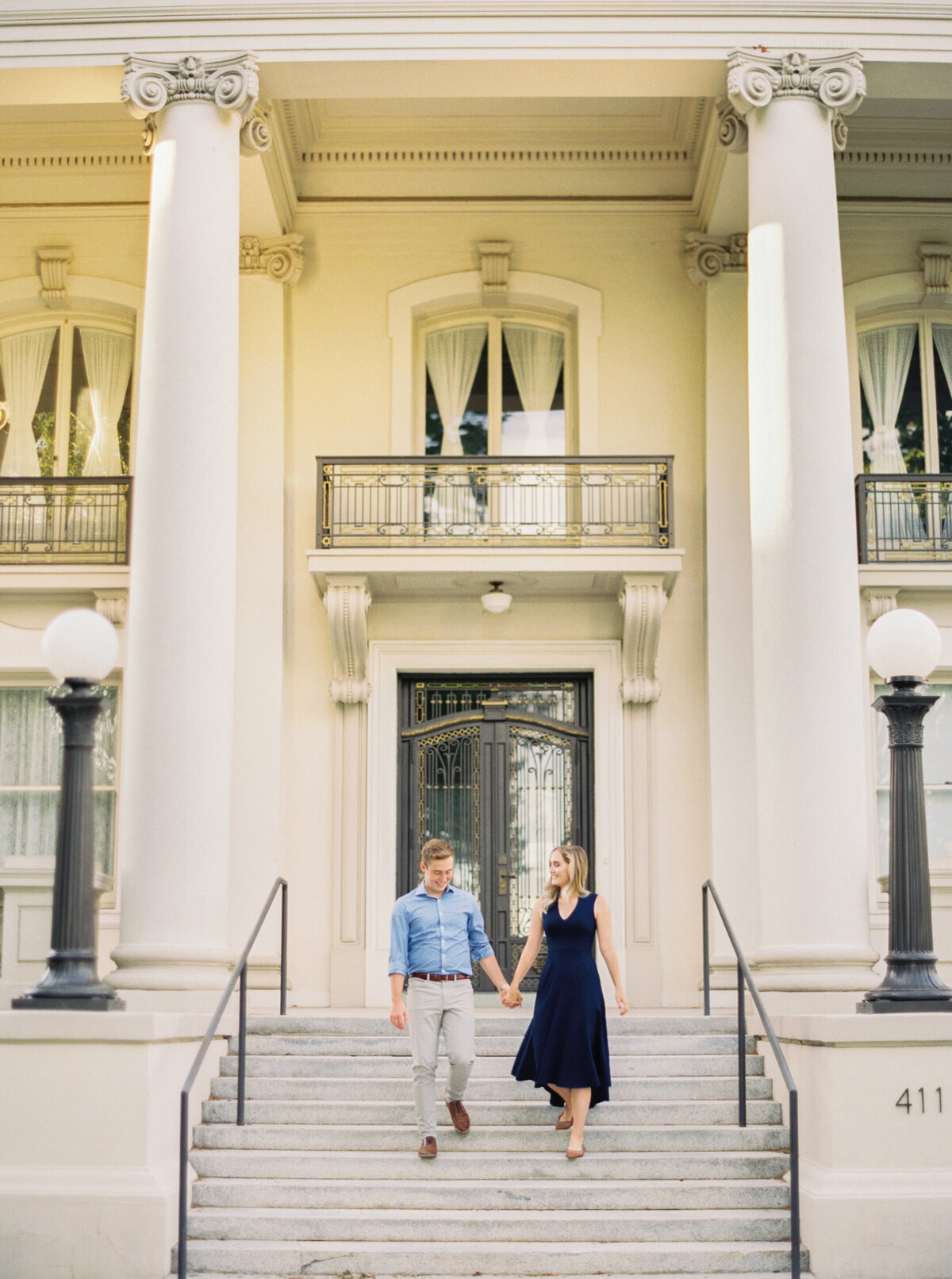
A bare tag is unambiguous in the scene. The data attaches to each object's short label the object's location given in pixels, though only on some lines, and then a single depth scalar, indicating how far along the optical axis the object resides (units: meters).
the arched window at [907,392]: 15.06
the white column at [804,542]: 10.38
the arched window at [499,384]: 15.13
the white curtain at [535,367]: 15.20
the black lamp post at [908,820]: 8.55
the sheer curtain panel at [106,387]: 15.10
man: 8.84
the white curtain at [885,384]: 15.04
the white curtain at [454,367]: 15.19
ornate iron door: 14.21
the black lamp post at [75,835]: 8.59
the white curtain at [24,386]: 15.13
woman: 8.90
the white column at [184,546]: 10.35
